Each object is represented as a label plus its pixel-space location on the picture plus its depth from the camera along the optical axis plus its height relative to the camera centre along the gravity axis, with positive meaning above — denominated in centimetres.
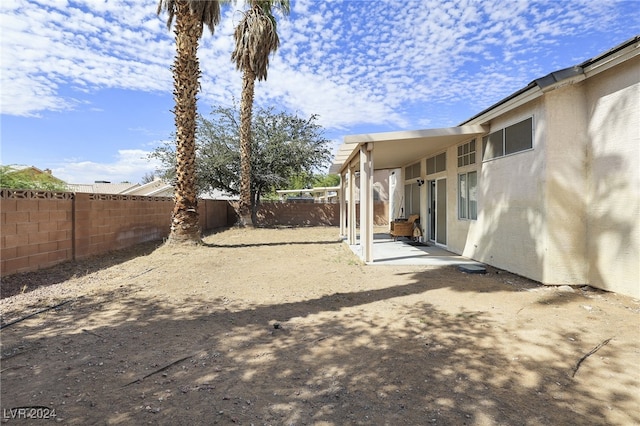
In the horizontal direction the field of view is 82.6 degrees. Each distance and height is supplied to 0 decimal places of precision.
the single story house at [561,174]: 593 +70
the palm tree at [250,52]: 1762 +785
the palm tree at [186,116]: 1131 +300
